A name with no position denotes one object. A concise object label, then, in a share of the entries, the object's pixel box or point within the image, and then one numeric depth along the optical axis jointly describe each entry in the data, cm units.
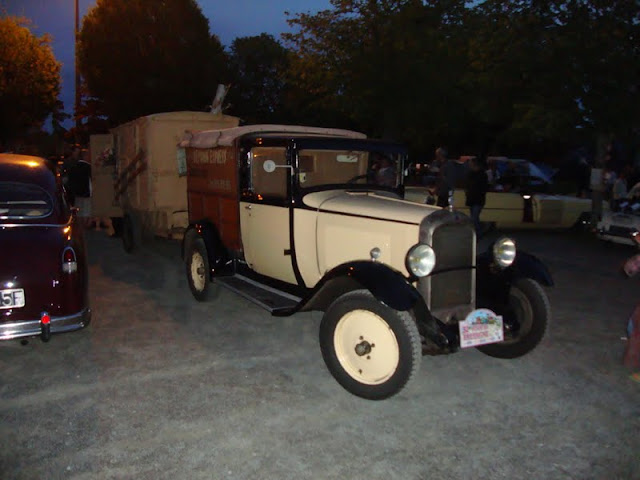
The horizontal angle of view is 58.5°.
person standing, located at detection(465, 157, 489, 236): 1062
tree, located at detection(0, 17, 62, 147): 2573
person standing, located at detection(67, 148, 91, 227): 1176
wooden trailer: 934
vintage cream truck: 418
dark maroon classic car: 459
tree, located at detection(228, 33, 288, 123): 3775
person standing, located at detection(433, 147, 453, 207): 1103
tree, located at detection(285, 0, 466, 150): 2262
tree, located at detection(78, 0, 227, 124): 3136
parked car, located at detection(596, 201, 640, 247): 1037
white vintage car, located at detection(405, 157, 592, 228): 1291
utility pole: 2316
